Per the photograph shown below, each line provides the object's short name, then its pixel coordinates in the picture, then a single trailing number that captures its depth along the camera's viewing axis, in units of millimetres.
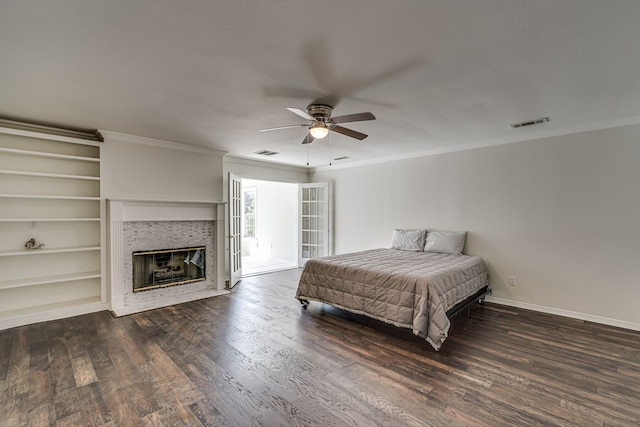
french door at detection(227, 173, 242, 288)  5418
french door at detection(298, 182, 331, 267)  7000
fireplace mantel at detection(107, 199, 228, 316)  4164
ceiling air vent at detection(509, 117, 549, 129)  3553
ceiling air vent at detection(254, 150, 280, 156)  5363
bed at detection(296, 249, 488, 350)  2965
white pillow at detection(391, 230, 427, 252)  5156
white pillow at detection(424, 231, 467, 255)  4750
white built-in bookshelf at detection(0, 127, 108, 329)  3660
